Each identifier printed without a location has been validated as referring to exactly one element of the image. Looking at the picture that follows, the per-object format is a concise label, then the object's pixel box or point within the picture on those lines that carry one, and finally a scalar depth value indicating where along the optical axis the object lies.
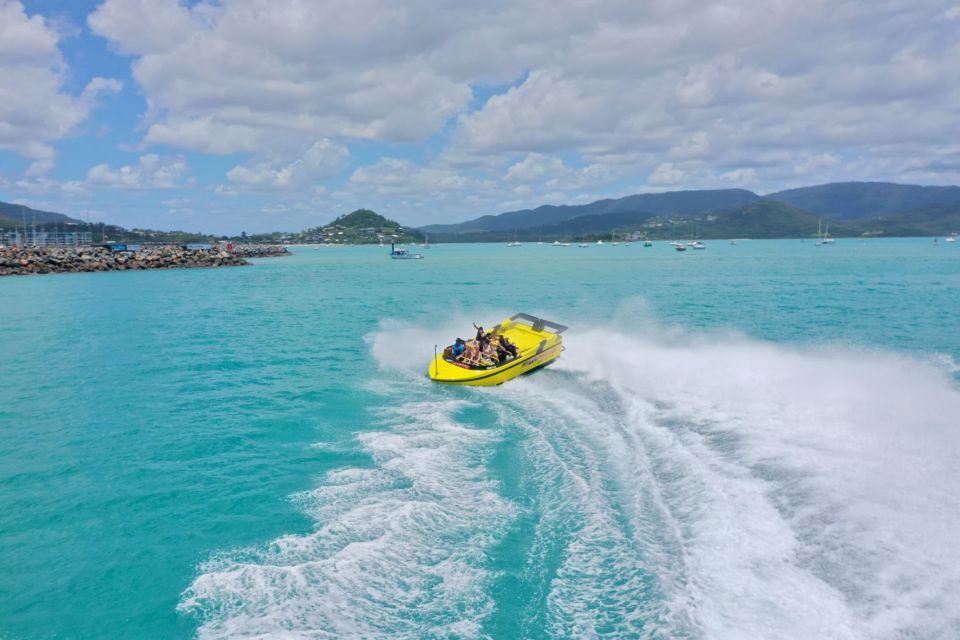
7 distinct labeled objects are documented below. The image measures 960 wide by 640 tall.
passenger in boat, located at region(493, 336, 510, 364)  25.06
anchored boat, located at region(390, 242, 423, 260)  164.66
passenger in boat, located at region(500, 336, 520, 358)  25.47
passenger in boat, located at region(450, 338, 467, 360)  25.50
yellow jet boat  24.09
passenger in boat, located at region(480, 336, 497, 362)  25.20
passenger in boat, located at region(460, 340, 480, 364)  25.02
